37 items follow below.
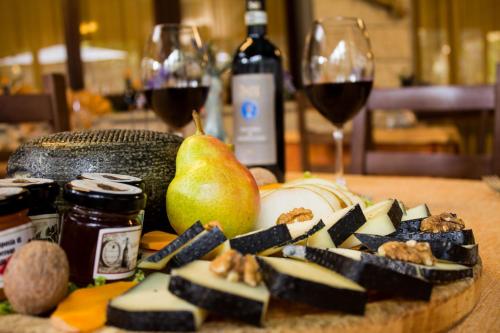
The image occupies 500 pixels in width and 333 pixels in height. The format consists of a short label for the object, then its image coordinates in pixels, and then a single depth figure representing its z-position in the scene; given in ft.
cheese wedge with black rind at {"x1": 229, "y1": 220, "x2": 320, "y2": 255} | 1.69
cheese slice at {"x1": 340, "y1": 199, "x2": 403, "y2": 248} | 1.96
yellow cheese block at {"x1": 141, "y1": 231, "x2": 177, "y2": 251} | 1.99
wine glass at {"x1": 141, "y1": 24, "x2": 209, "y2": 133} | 3.46
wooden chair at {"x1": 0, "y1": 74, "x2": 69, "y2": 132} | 4.90
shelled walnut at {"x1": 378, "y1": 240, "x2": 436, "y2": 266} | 1.56
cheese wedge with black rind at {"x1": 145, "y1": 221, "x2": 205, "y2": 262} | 1.65
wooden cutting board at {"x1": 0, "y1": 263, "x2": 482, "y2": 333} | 1.31
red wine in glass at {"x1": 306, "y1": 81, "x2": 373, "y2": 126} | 3.28
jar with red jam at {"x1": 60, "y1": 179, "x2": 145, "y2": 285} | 1.62
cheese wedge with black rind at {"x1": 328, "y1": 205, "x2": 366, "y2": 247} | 1.83
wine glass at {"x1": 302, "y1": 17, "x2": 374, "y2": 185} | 3.28
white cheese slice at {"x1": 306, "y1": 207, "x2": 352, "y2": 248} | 1.83
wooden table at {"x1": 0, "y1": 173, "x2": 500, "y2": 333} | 1.49
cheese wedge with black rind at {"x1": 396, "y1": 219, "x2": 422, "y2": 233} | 2.00
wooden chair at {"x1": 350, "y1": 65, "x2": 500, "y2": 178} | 4.95
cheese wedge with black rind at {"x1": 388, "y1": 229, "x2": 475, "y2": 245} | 1.78
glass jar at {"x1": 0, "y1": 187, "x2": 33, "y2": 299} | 1.56
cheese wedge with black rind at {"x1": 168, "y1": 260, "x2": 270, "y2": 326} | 1.30
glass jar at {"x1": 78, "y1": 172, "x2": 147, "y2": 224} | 1.83
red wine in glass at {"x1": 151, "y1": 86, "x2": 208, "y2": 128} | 3.45
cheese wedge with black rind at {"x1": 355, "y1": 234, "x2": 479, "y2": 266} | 1.65
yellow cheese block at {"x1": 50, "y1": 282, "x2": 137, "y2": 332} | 1.33
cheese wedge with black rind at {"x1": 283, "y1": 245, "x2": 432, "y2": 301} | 1.42
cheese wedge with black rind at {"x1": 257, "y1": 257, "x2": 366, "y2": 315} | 1.35
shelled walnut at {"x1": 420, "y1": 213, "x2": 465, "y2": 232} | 1.89
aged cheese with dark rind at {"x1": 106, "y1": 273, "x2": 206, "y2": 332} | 1.27
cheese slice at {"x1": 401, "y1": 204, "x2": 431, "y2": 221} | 2.17
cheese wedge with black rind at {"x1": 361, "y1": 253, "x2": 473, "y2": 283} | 1.51
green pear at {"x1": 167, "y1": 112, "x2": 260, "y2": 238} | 2.04
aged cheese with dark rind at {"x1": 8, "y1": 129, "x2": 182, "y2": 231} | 2.18
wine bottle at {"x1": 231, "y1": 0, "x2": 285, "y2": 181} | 3.48
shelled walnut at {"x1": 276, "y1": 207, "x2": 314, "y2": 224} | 2.07
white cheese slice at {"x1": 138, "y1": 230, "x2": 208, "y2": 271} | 1.65
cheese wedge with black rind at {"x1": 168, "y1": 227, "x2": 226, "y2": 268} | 1.62
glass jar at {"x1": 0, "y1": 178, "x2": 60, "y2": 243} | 1.73
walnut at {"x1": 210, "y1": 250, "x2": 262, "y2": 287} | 1.37
